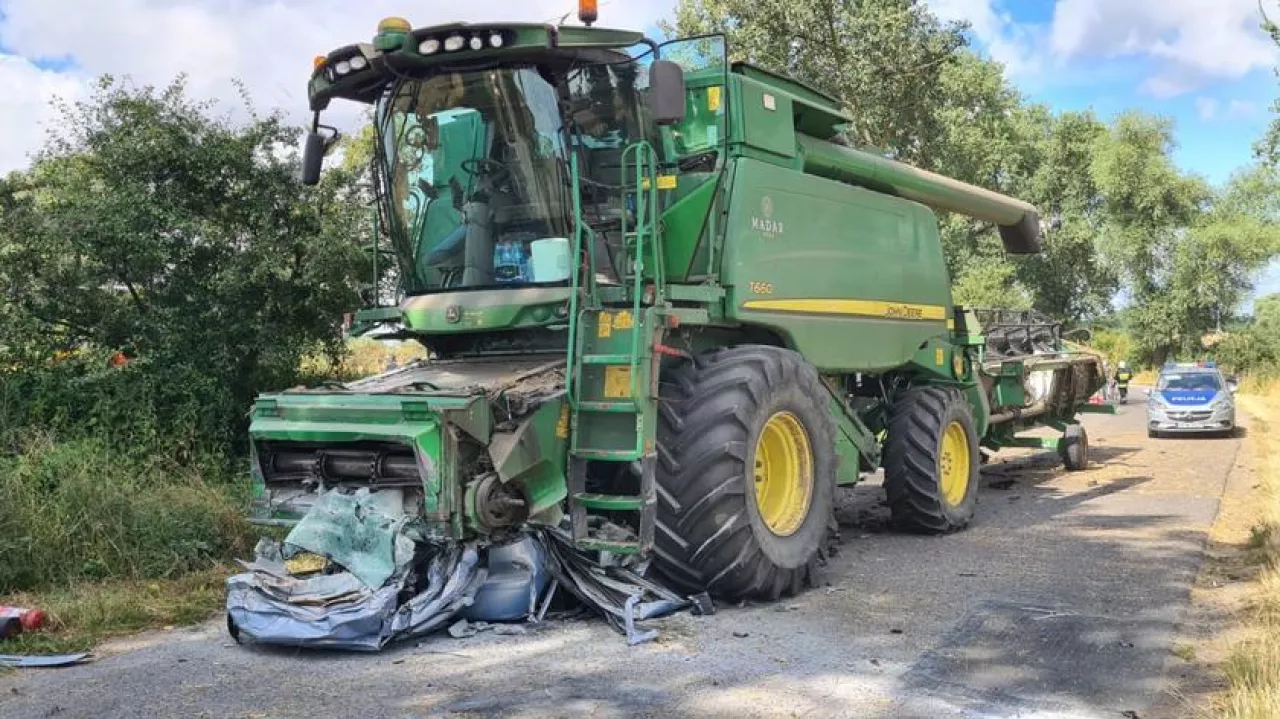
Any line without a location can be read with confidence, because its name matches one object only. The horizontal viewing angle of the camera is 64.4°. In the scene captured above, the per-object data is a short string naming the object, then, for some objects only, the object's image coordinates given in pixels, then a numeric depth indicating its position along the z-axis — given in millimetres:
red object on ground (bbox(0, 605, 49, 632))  5734
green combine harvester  5801
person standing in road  27094
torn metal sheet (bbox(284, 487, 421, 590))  5469
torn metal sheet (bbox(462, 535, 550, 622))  5828
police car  20531
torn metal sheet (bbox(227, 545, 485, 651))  5316
